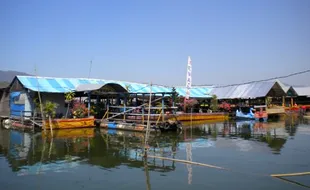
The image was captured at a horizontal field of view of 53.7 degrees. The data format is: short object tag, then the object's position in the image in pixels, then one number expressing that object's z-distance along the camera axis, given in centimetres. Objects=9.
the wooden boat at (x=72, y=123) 1881
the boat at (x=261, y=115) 2673
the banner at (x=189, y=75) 2331
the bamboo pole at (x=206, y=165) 897
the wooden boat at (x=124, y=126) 1803
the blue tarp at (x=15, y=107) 2192
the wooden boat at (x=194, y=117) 2009
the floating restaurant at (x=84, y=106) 1928
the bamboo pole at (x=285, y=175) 780
